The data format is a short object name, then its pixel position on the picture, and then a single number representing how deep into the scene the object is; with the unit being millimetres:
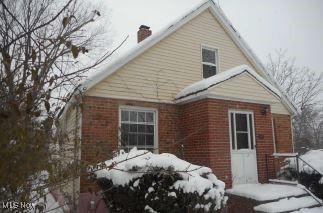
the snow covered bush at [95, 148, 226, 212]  5988
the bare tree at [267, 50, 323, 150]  32531
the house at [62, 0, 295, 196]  9617
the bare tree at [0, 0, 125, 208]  2129
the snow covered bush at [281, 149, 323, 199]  9805
